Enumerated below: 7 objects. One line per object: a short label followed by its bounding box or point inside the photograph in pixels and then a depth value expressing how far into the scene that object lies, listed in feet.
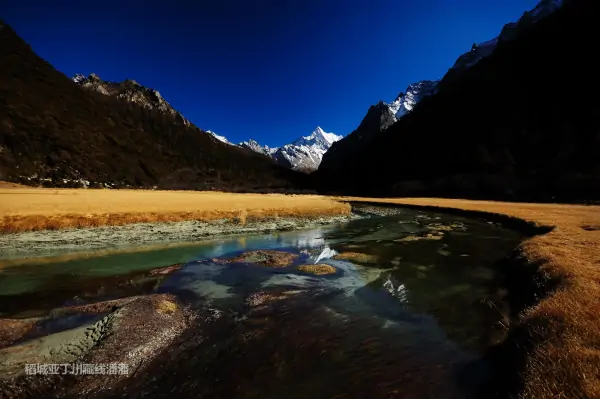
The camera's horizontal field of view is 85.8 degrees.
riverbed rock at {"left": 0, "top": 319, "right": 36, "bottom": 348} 34.45
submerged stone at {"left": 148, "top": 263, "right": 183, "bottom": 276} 65.41
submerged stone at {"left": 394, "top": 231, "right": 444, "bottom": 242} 108.68
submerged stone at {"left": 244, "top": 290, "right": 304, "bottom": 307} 48.67
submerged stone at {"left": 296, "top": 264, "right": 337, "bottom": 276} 66.23
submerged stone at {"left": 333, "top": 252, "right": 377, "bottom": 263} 78.33
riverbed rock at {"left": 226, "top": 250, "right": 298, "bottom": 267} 74.13
